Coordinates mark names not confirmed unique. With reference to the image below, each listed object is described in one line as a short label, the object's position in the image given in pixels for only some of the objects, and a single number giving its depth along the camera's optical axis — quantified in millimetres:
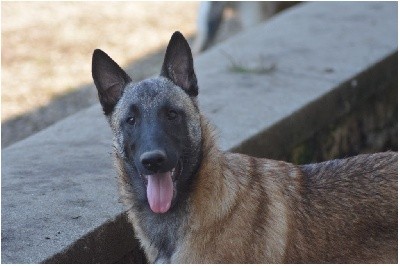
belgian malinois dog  7395
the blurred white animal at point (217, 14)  17666
